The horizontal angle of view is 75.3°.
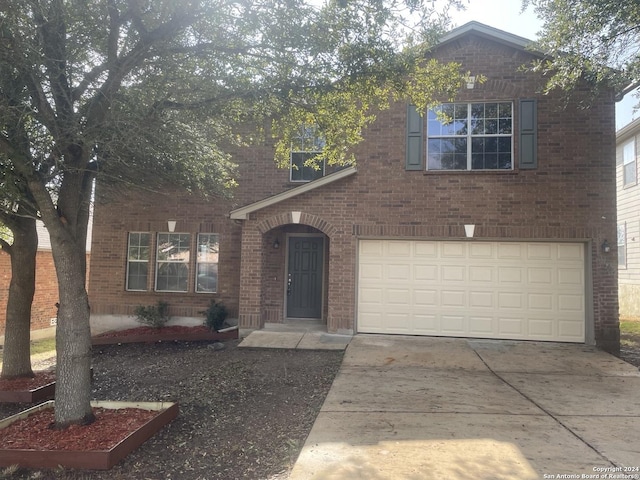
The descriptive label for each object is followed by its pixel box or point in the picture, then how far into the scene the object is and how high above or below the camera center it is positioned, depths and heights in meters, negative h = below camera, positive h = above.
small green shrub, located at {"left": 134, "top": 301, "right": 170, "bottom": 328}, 10.82 -1.40
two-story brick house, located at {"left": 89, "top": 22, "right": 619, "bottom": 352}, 9.09 +1.09
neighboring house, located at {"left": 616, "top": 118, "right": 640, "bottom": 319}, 14.91 +1.89
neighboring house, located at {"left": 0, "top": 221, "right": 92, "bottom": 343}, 13.46 -1.17
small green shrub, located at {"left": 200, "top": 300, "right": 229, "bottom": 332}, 10.39 -1.37
